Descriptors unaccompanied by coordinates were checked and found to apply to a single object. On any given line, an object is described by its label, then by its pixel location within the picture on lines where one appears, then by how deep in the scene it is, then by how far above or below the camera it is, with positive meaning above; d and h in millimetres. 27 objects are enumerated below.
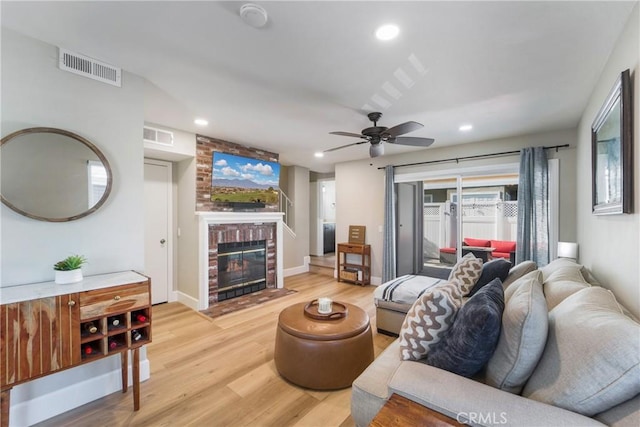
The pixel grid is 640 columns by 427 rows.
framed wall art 1447 +379
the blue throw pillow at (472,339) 1198 -573
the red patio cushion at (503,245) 4504 -554
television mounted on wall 4156 +519
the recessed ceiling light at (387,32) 1684 +1149
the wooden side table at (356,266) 5316 -1063
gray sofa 892 -652
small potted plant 1803 -379
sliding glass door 4430 -8
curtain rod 3686 +887
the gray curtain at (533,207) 3674 +72
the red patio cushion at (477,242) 4664 -511
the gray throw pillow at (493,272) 2627 -584
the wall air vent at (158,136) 3445 +1014
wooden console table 1473 -680
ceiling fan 2815 +817
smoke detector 1512 +1140
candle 2449 -849
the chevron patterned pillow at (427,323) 1433 -595
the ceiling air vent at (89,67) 1953 +1102
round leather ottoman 2111 -1108
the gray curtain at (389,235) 5031 -411
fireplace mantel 3898 -210
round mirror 1767 +279
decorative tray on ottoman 2369 -906
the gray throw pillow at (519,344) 1119 -550
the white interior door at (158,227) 4027 -199
